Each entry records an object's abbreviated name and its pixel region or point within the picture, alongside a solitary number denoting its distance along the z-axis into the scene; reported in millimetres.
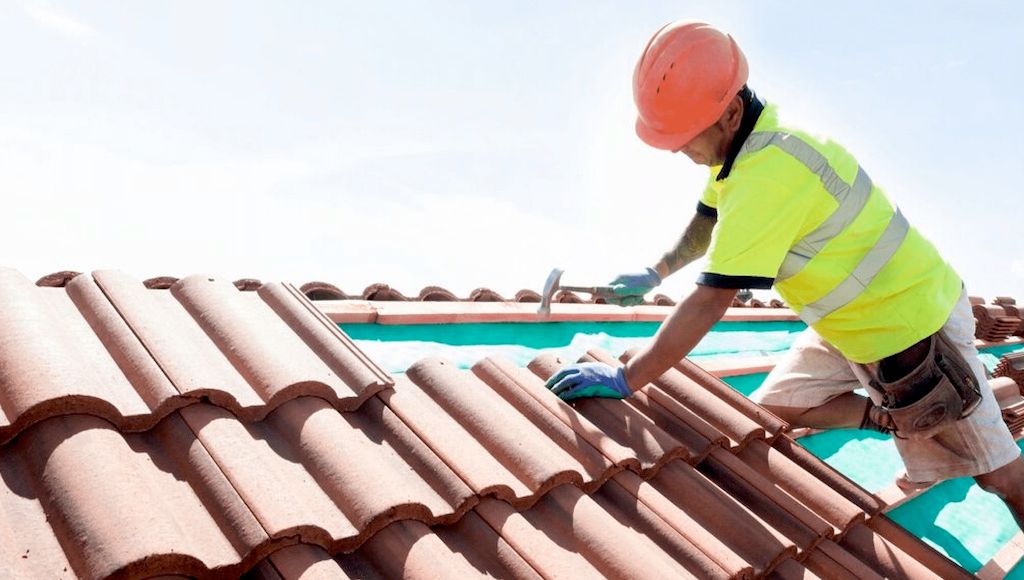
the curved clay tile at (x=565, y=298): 5227
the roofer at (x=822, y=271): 2615
